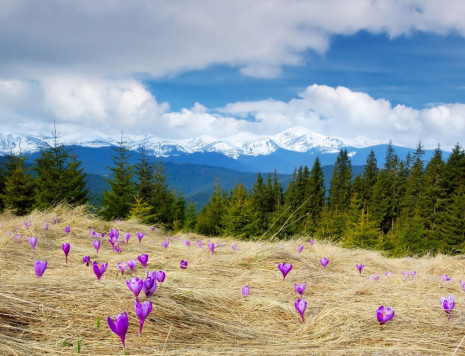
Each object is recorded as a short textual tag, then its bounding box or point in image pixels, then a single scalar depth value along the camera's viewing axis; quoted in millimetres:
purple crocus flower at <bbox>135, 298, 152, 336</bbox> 1680
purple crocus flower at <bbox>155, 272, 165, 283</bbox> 2338
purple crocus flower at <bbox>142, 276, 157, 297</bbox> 2055
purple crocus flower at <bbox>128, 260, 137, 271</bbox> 2736
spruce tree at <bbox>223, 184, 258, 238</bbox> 23359
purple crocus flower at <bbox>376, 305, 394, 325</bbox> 2029
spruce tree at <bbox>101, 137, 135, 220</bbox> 22234
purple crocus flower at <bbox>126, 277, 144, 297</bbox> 1959
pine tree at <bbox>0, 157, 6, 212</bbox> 26453
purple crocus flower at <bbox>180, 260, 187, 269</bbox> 3301
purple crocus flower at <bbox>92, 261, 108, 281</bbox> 2348
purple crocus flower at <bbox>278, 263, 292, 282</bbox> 3070
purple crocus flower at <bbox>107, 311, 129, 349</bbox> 1508
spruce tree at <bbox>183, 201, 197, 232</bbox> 36047
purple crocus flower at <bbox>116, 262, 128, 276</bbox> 2756
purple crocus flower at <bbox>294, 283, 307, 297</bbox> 2617
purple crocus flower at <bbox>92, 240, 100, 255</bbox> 3637
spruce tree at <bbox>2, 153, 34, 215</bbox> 20969
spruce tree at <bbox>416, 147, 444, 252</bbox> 33219
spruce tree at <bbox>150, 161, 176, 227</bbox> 25930
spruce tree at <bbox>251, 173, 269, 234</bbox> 48881
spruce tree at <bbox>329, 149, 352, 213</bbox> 55719
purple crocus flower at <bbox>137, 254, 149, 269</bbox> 2943
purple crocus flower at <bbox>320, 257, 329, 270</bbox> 3754
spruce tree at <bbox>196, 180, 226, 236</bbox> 34256
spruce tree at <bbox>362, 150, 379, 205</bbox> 54656
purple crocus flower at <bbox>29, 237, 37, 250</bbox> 3517
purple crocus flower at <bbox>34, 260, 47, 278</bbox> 2358
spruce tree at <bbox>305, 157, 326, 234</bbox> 55753
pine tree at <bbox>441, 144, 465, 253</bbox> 30047
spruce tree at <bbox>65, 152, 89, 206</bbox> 21625
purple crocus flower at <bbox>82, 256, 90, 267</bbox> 3033
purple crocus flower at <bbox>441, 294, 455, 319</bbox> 2158
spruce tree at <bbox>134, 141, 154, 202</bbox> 25875
